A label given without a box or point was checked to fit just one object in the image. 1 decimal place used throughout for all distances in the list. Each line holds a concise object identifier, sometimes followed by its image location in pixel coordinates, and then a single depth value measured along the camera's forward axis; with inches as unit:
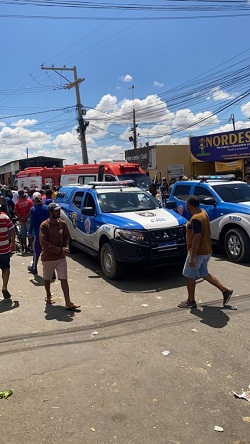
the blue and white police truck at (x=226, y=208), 320.2
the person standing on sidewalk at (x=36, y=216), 294.4
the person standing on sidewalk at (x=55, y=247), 221.0
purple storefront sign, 864.3
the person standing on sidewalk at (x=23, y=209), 379.2
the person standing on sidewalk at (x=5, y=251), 241.4
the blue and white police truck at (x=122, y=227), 260.5
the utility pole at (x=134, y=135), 1586.0
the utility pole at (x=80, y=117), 975.0
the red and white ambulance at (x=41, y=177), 881.8
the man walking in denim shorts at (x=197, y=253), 209.9
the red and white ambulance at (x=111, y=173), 625.6
